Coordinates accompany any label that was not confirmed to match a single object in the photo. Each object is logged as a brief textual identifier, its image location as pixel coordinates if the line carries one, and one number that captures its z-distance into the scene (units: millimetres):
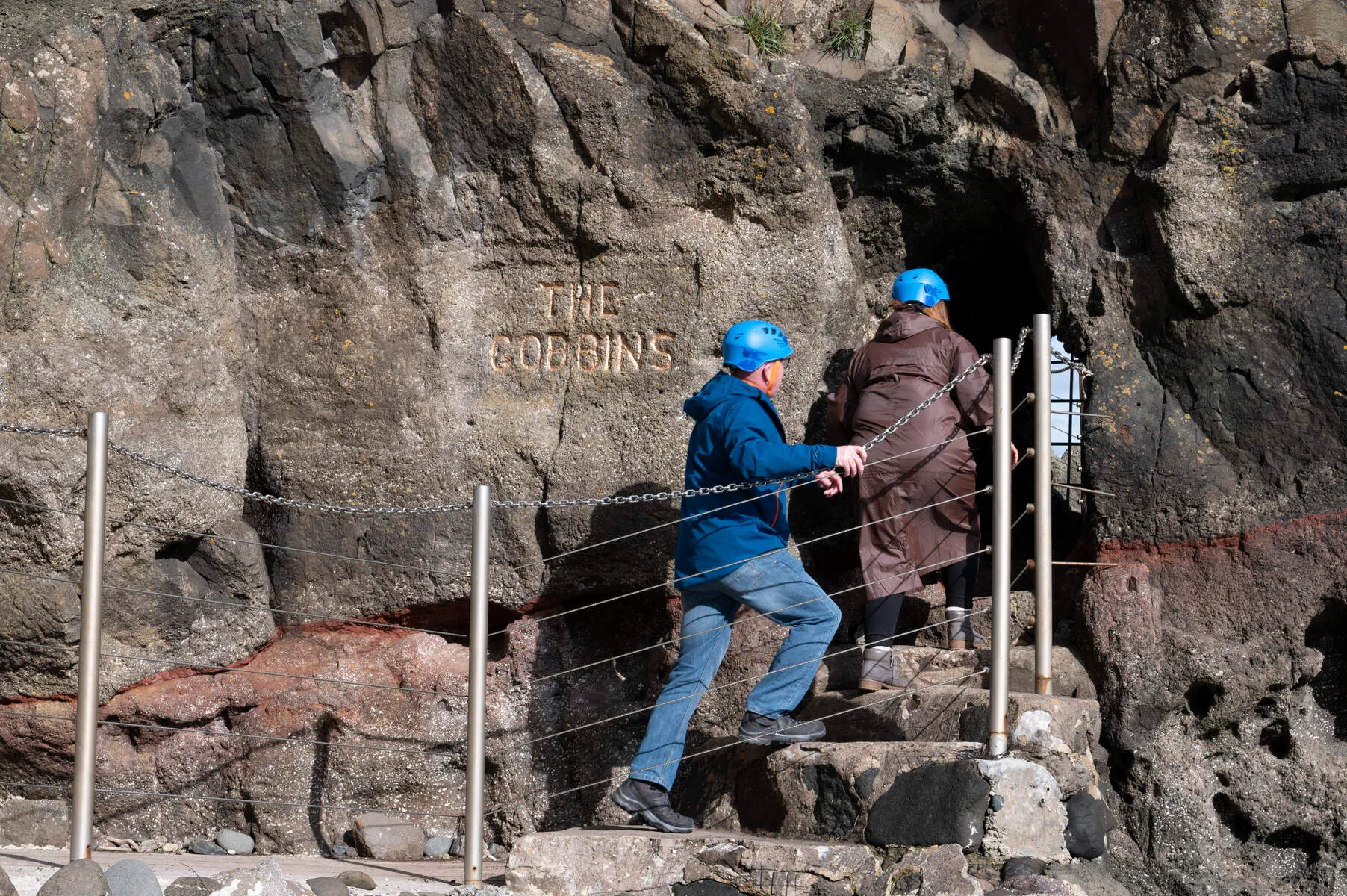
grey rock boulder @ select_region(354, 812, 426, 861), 6109
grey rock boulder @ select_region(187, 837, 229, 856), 6035
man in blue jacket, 4824
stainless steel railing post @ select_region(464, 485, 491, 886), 4621
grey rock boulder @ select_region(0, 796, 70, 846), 5680
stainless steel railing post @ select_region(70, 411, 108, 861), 4469
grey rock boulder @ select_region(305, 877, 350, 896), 4504
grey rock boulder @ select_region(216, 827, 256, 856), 6164
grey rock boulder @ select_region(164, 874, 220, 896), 4367
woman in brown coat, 6027
